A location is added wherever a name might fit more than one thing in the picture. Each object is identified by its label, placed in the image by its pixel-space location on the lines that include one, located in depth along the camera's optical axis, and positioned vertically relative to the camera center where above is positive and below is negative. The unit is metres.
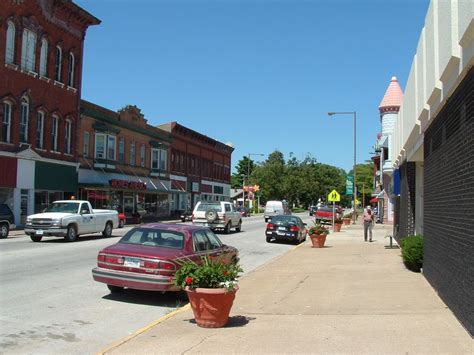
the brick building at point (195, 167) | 58.78 +5.12
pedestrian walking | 26.89 -0.43
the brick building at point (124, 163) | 41.22 +3.91
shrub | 13.73 -0.99
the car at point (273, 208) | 55.97 +0.31
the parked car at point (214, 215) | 32.09 -0.30
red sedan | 9.92 -0.86
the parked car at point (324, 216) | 47.31 -0.34
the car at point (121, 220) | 37.00 -0.80
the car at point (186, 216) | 48.17 -0.58
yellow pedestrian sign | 40.37 +1.12
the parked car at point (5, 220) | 24.67 -0.61
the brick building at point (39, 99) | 31.86 +6.84
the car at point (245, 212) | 72.07 -0.19
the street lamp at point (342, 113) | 47.15 +8.59
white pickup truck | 23.22 -0.62
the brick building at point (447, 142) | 6.99 +1.19
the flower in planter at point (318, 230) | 23.70 -0.79
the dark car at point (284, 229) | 27.11 -0.89
